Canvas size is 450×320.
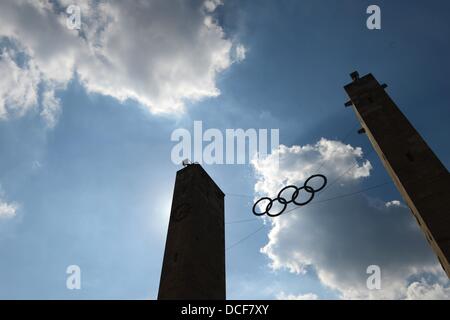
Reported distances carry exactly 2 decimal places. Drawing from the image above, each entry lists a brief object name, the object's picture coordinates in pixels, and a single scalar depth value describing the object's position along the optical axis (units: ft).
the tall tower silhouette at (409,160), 42.57
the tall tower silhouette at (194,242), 56.65
